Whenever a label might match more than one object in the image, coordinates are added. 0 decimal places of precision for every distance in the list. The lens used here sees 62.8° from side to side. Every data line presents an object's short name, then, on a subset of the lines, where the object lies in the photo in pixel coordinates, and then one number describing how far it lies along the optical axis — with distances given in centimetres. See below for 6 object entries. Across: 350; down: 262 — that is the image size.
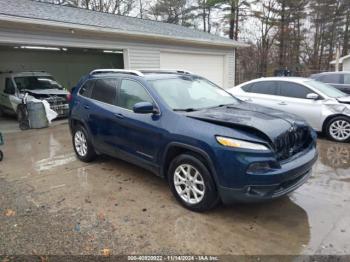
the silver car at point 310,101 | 651
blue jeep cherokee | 299
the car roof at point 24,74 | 1097
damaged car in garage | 1020
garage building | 851
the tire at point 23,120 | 898
